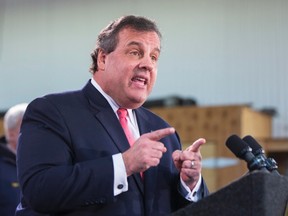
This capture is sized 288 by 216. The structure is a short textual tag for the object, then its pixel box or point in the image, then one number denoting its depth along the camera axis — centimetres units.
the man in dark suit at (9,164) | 605
